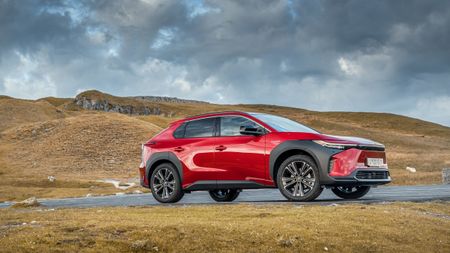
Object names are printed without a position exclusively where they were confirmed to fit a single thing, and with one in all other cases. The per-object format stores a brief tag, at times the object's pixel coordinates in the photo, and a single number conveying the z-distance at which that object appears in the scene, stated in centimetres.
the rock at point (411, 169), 4561
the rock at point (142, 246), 778
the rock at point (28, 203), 1649
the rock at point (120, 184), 3972
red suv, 1238
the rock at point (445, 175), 2817
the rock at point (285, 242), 803
